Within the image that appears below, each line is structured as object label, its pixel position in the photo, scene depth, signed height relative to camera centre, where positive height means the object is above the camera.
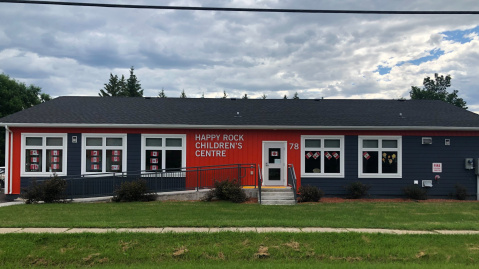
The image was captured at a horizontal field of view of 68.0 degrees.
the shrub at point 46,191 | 12.32 -1.55
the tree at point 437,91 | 40.31 +6.90
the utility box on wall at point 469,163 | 14.60 -0.57
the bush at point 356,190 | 14.12 -1.63
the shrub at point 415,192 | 14.07 -1.72
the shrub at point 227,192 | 12.71 -1.59
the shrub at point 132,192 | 12.73 -1.62
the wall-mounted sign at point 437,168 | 14.70 -0.77
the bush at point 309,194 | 13.23 -1.69
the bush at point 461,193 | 14.29 -1.74
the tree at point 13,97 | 37.97 +5.74
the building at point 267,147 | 14.20 +0.04
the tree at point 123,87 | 51.06 +8.97
